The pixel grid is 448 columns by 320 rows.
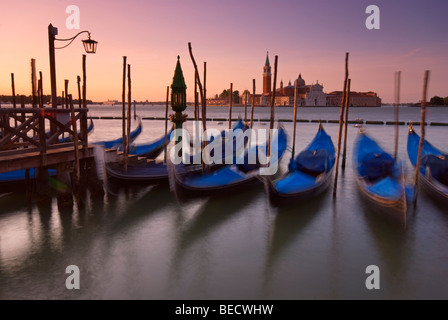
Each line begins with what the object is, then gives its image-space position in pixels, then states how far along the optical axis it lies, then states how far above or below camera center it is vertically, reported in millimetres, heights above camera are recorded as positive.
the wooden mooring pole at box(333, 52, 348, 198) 8661 -35
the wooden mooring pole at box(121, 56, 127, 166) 9680 +756
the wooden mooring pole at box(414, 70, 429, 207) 7406 -71
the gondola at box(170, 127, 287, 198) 7602 -1571
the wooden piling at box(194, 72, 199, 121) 11263 +808
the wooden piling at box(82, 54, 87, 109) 8922 +991
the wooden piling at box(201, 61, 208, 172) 10171 -202
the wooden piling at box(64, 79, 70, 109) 12889 +1114
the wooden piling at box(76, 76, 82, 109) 12815 +1307
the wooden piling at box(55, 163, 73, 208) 7613 -1668
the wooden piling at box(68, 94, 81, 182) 7250 -526
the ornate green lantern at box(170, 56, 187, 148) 10617 +652
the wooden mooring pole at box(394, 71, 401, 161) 10859 +919
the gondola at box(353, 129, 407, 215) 6781 -1440
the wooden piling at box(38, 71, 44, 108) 9662 +736
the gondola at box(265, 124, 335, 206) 7340 -1498
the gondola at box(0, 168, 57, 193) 8656 -1682
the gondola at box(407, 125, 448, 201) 8380 -1450
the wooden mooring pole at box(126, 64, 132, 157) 10602 -124
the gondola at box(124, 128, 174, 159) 11898 -1176
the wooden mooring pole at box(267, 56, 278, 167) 8812 +729
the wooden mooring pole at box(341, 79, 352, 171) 9549 -669
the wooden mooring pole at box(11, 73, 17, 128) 12525 +1018
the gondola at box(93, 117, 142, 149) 12342 -971
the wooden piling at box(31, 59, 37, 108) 9736 +1125
